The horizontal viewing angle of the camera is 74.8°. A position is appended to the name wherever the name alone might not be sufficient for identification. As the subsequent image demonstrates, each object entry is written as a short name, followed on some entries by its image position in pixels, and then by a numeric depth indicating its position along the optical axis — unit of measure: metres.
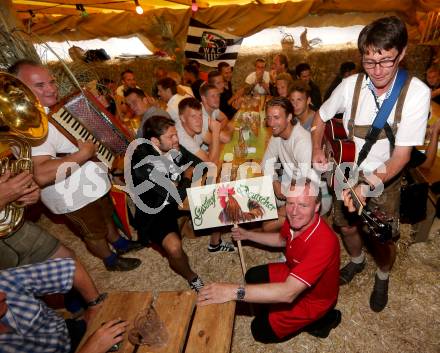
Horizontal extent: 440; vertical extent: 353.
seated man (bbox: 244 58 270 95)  7.27
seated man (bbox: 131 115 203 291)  3.29
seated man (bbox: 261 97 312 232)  3.47
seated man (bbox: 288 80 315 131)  4.29
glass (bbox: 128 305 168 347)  1.96
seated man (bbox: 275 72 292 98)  5.62
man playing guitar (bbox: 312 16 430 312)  2.19
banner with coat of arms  8.28
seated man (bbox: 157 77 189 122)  5.75
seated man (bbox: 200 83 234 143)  4.87
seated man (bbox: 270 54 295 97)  7.33
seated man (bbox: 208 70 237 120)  6.97
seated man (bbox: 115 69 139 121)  6.72
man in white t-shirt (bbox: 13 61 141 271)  2.93
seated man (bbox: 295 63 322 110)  6.22
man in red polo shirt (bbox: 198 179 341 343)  2.16
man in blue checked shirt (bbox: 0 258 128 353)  1.86
